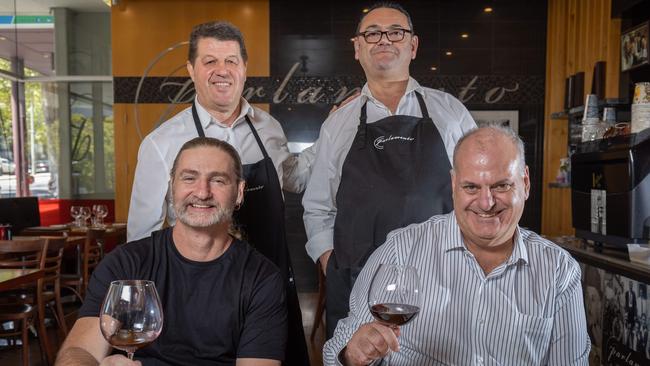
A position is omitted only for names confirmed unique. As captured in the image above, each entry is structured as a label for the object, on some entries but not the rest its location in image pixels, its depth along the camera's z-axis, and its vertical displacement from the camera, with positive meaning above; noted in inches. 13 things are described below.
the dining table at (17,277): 129.3 -27.5
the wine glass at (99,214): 250.1 -24.2
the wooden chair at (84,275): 204.1 -41.5
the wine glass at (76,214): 249.6 -24.4
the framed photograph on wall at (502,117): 259.3 +16.5
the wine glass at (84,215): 250.5 -25.0
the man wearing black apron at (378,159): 84.0 -0.5
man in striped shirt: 63.5 -14.8
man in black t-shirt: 69.4 -14.7
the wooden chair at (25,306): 157.2 -41.1
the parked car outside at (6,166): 301.3 -5.2
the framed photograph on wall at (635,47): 161.6 +30.4
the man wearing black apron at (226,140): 90.0 +1.2
